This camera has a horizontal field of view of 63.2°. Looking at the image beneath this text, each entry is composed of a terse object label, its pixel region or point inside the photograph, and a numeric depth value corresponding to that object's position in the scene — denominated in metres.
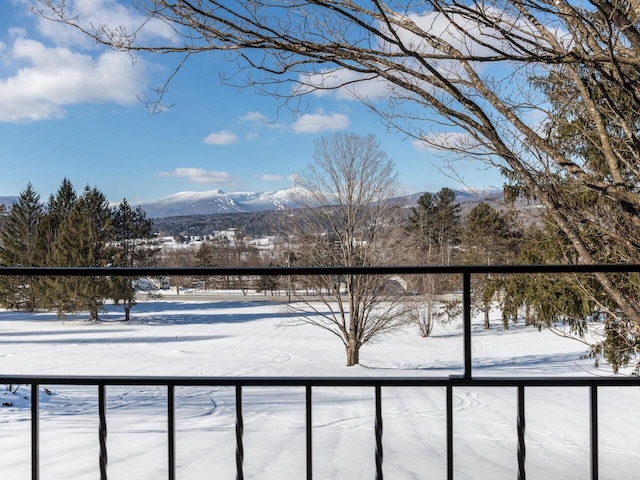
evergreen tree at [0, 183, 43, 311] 22.88
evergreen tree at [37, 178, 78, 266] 22.89
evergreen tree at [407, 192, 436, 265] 15.85
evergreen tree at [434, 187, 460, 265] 17.98
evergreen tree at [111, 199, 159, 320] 22.44
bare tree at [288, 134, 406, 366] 13.79
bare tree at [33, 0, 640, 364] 3.07
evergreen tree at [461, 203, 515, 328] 16.77
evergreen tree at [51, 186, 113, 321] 20.02
